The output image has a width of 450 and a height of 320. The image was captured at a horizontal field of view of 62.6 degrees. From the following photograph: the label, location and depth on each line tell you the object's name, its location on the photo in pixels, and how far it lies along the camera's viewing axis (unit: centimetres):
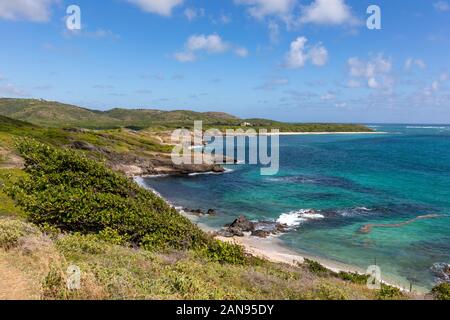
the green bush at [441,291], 1822
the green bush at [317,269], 2175
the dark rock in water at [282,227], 3790
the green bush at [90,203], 1922
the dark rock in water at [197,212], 4541
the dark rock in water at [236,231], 3638
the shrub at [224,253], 1843
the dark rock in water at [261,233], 3641
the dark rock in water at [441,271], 2684
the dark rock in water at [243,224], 3800
